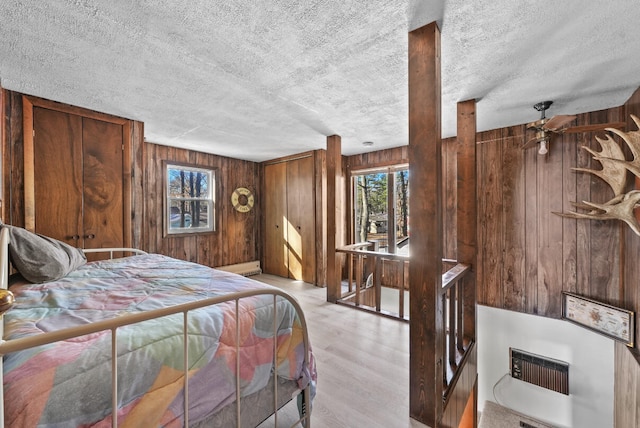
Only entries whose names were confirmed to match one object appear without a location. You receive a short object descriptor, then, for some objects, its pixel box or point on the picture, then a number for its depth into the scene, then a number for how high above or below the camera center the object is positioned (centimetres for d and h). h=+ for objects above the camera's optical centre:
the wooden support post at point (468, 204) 245 +5
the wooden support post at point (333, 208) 360 +4
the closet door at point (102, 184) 278 +35
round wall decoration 505 +27
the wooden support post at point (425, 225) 151 -9
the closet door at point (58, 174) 250 +42
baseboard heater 495 -108
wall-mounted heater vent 292 -190
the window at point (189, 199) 430 +25
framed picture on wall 244 -113
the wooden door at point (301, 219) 456 -13
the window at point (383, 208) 436 +5
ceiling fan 233 +77
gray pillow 147 -24
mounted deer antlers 223 +27
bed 75 -50
